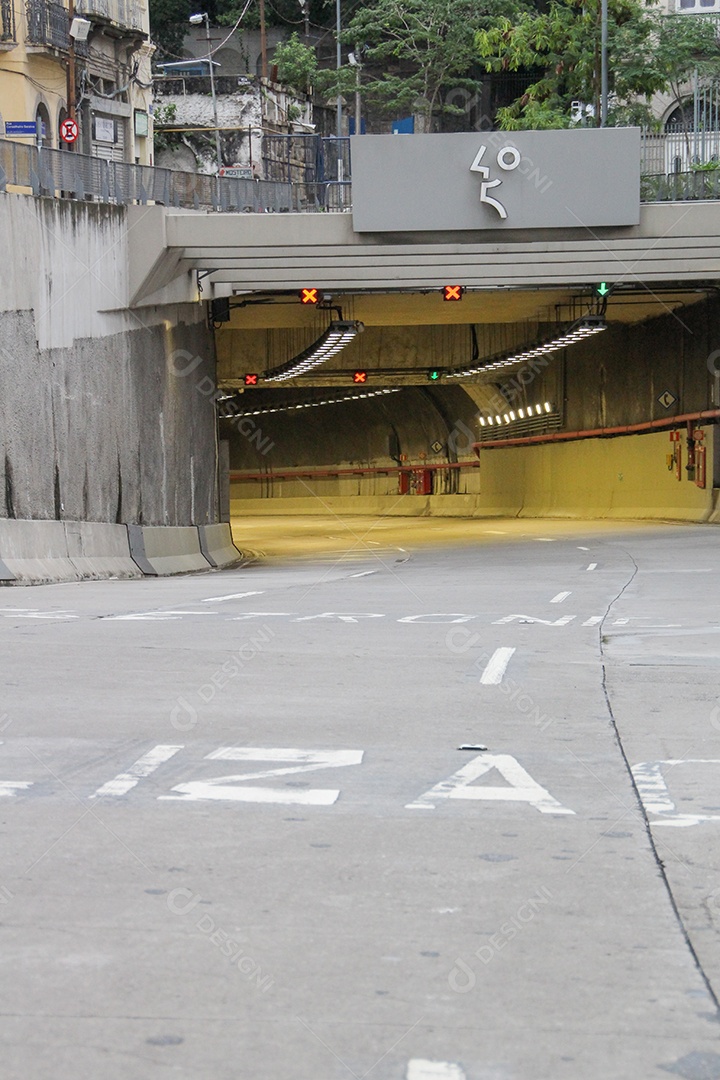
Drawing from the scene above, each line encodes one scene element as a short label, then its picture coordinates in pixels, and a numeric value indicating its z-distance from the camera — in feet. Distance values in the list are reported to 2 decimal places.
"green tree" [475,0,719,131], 153.79
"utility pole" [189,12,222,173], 215.10
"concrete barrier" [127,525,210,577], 85.10
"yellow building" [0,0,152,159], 152.15
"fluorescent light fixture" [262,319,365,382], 116.26
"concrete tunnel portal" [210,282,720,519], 127.44
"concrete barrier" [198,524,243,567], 102.99
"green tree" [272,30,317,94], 211.00
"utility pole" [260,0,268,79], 233.14
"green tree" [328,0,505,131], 191.62
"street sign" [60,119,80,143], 153.07
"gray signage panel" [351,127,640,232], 88.58
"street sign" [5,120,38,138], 135.44
